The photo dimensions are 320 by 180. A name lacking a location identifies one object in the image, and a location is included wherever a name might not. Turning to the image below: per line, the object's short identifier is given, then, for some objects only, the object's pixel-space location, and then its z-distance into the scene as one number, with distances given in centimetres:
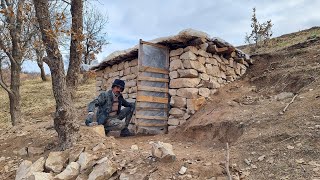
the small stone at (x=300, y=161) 262
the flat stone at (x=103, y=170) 288
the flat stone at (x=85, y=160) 314
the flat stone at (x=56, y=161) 328
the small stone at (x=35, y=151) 385
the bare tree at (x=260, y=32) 953
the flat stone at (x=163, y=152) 291
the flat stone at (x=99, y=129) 407
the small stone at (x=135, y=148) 364
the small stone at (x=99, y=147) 345
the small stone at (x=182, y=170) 273
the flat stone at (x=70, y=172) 303
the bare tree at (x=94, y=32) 1533
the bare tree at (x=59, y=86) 363
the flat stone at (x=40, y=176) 298
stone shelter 495
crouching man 472
